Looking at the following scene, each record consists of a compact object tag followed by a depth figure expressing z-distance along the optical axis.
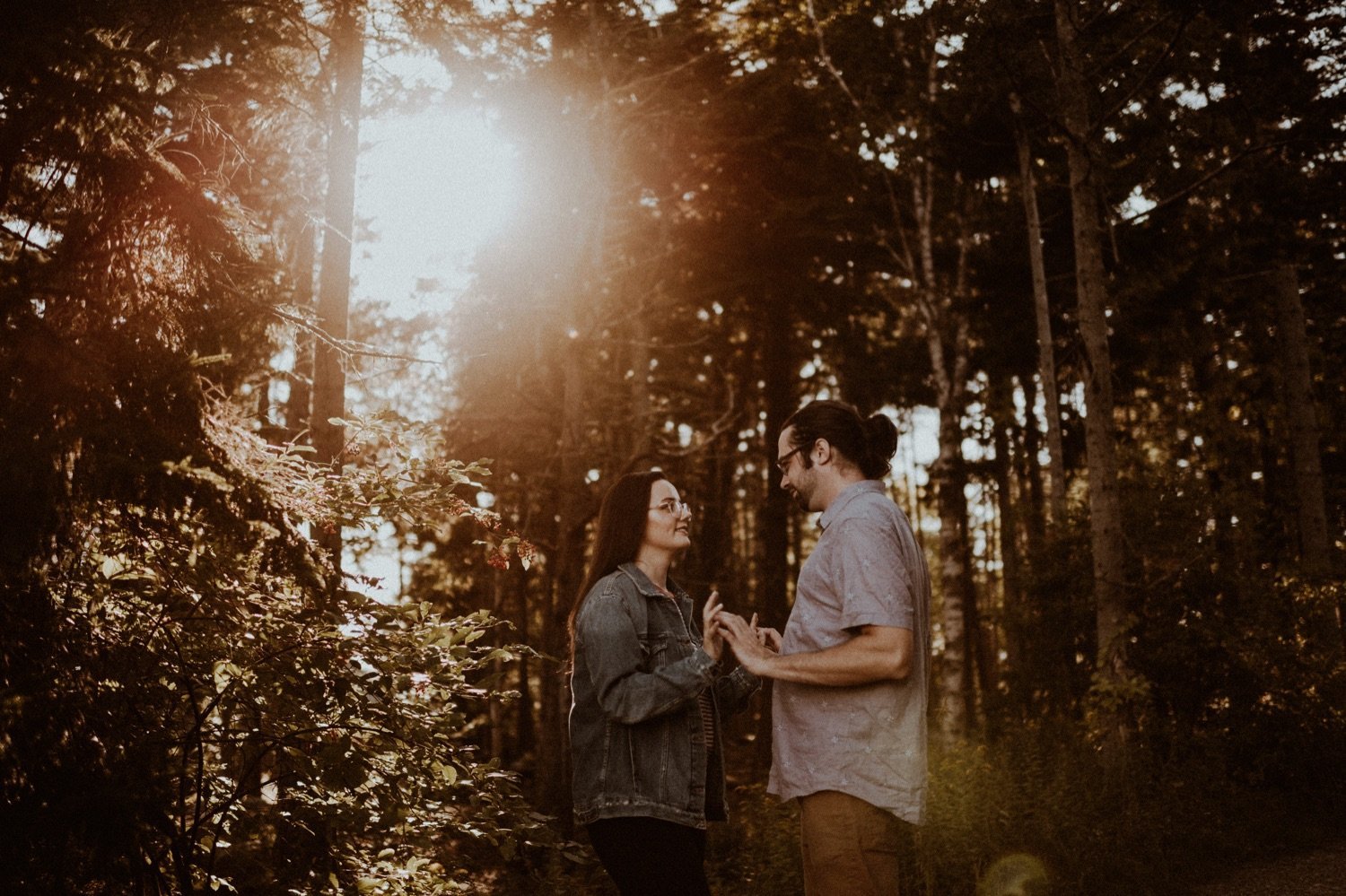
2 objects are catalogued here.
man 2.93
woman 3.18
